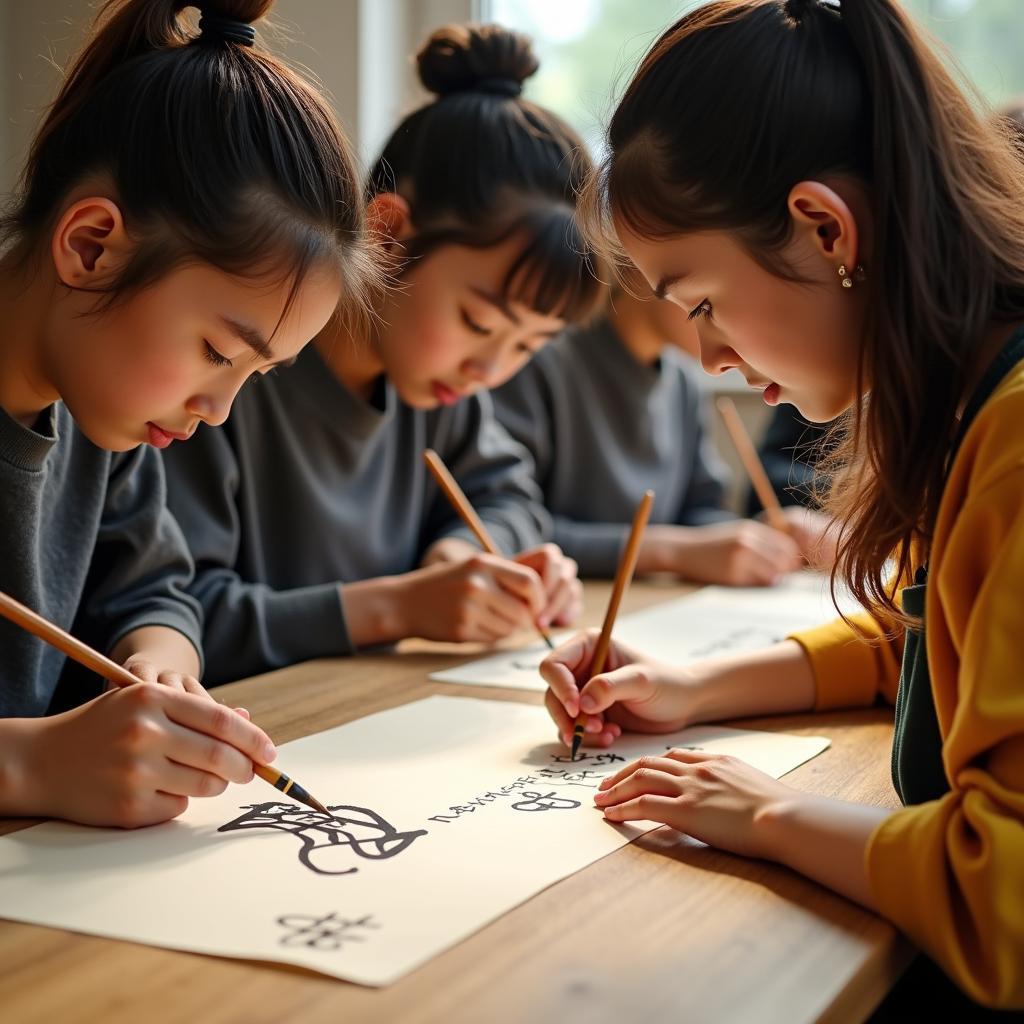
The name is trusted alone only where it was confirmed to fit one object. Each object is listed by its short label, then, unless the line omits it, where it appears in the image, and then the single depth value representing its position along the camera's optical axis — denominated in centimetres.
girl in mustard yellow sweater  53
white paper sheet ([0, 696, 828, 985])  50
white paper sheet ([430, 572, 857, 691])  101
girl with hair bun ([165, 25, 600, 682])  108
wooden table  44
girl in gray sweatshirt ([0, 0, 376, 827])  74
